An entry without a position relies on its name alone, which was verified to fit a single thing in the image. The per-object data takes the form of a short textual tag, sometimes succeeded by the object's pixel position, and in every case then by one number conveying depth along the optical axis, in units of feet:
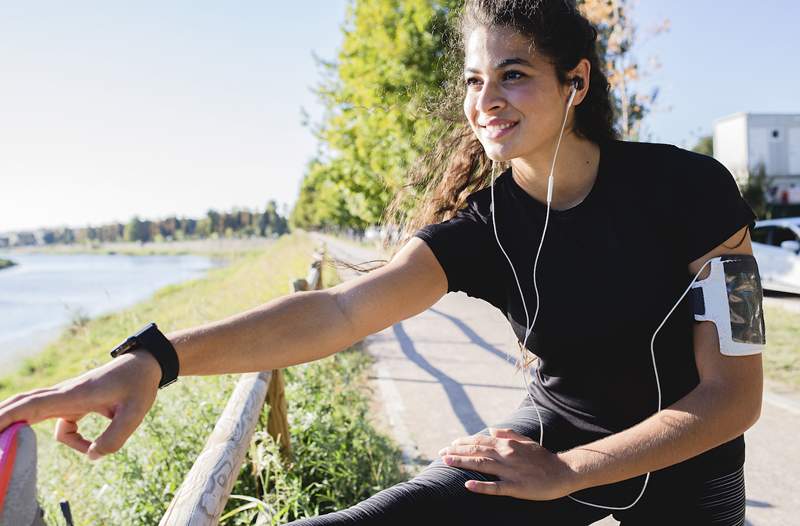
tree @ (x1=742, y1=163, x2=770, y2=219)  102.91
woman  5.15
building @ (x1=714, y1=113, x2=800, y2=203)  115.03
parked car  38.60
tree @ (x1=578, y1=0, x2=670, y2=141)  34.12
